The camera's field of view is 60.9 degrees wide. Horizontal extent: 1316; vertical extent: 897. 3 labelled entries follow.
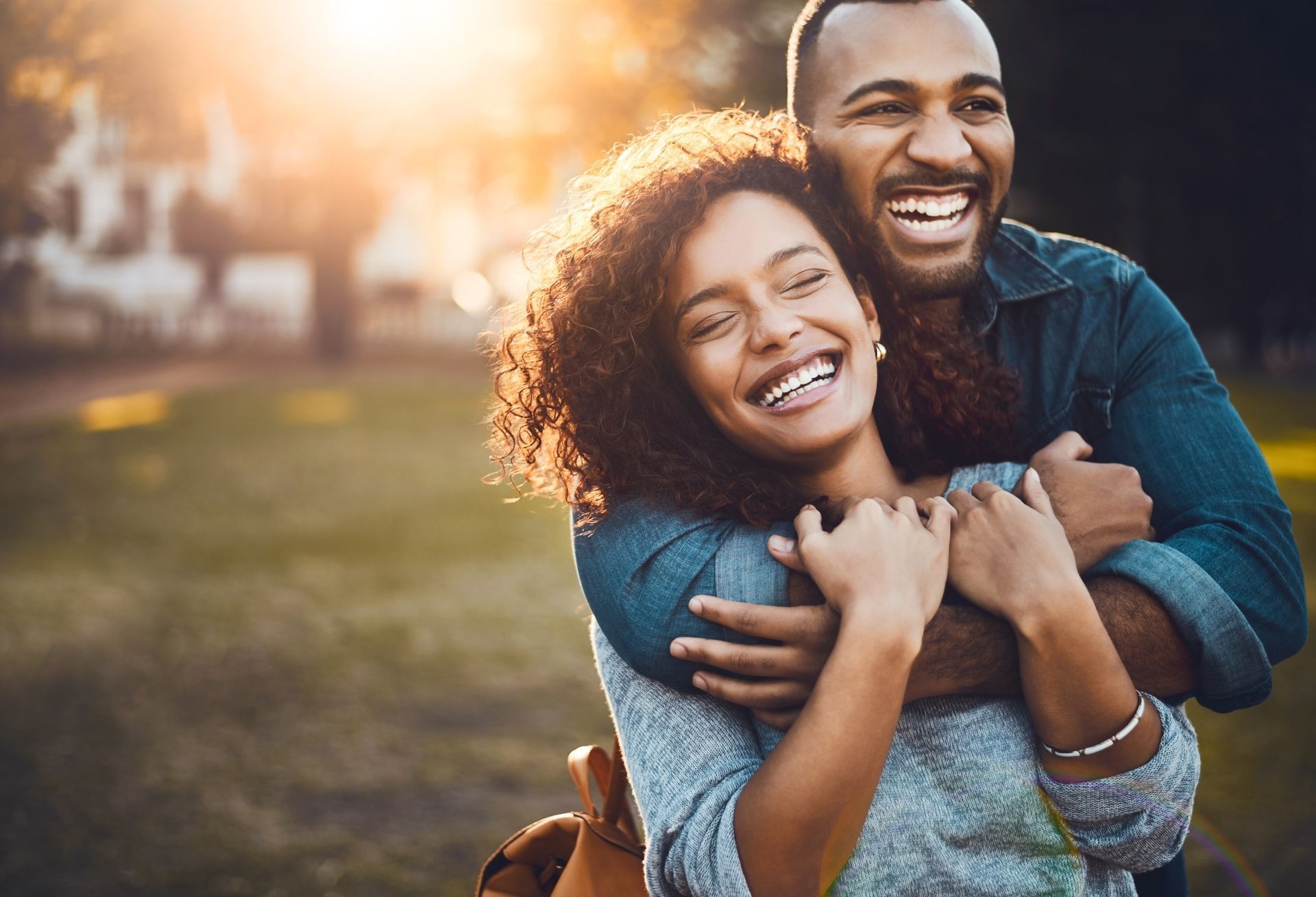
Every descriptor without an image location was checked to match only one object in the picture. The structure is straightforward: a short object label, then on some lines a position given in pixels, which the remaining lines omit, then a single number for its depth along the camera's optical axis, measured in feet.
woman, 6.07
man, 6.57
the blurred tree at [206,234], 115.24
